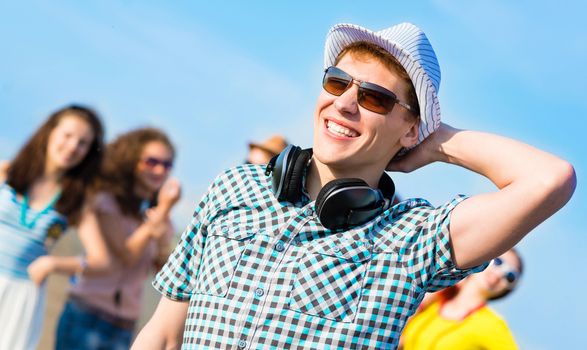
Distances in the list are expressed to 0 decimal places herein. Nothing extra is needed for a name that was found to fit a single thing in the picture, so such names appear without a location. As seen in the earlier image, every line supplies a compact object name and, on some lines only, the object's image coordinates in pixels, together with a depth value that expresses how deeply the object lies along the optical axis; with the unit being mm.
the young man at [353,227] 2510
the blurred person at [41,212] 6016
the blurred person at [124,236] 6520
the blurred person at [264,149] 7273
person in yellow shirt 6055
